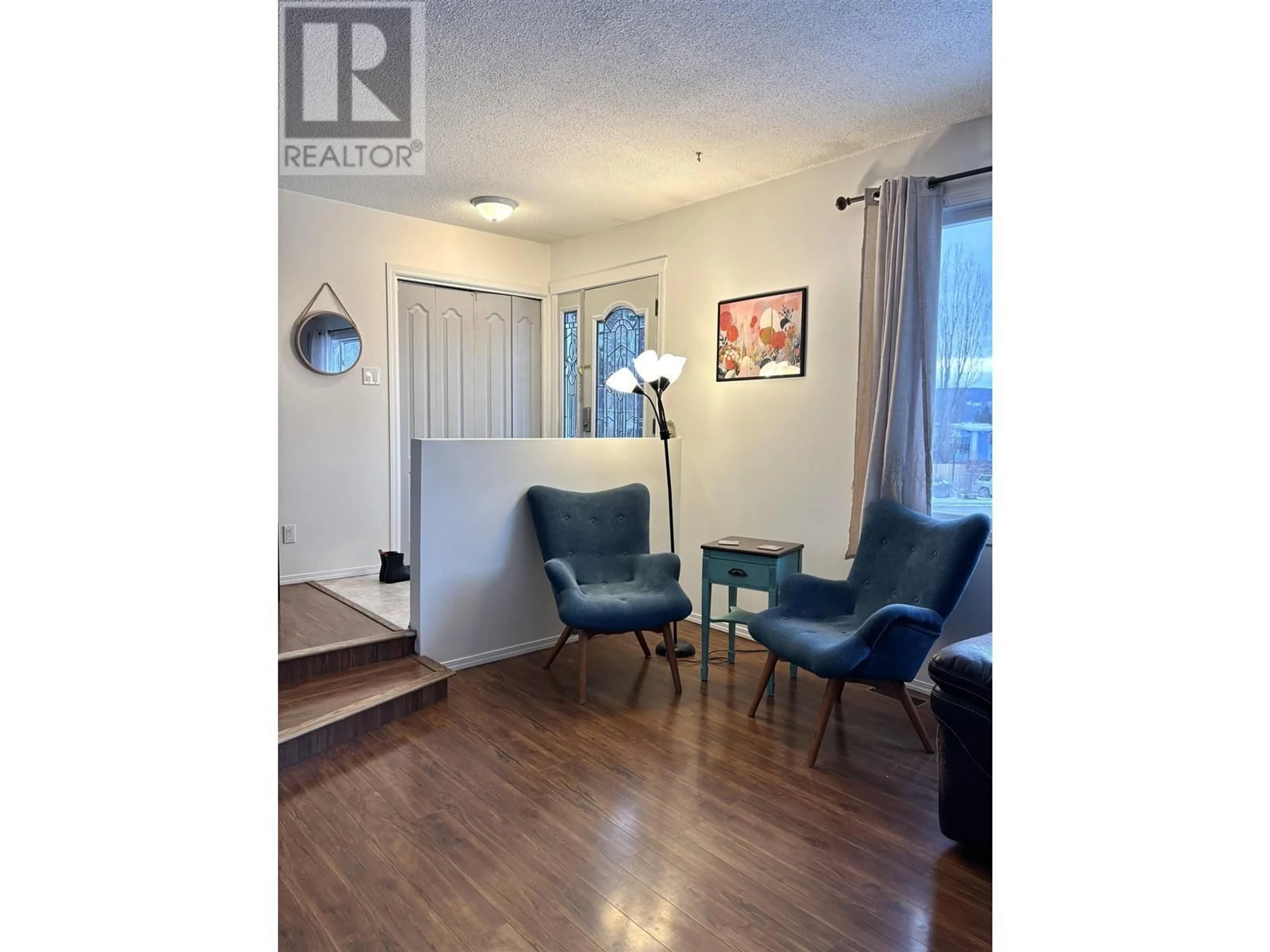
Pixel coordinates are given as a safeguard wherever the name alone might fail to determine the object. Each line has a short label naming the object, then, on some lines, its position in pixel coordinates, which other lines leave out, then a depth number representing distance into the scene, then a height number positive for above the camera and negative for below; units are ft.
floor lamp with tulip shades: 12.37 +0.94
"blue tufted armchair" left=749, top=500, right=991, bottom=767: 8.16 -2.13
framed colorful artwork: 12.34 +1.72
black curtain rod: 9.84 +3.57
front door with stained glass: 15.35 +1.83
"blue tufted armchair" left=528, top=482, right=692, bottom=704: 10.17 -2.12
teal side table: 10.64 -2.00
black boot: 14.29 -2.75
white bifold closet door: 15.74 +1.51
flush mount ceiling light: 13.78 +4.21
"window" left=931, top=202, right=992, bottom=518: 10.34 +1.01
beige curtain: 10.27 +1.38
